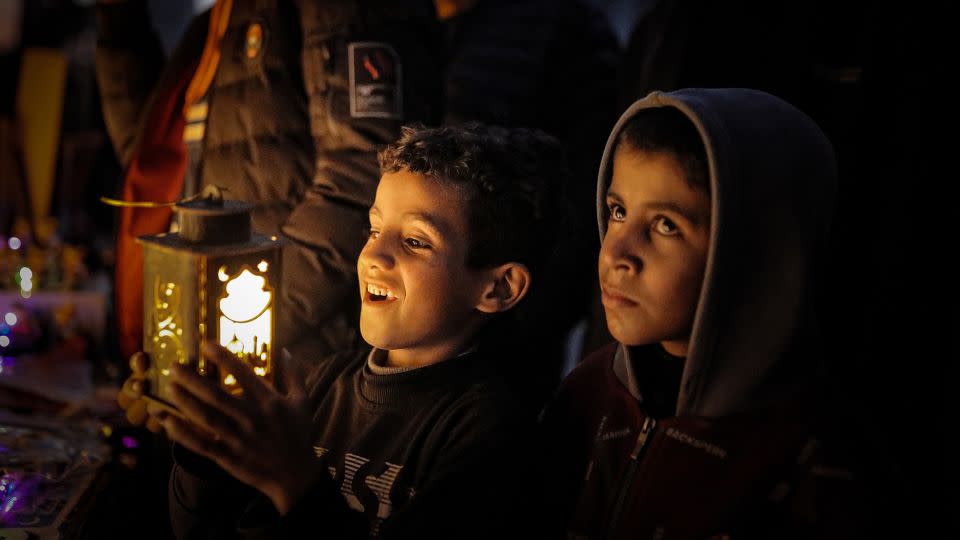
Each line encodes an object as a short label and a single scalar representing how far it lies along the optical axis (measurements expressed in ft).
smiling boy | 4.81
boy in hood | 4.44
